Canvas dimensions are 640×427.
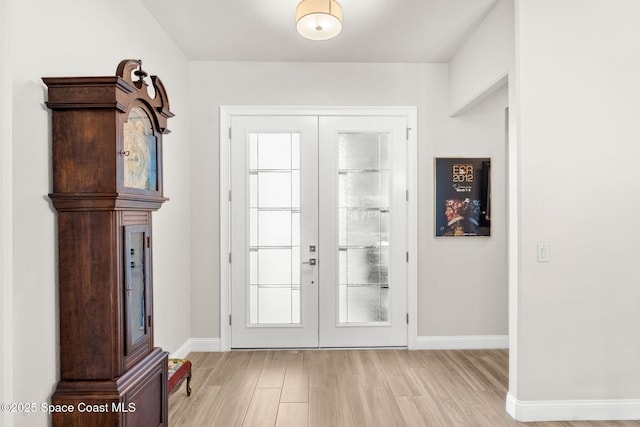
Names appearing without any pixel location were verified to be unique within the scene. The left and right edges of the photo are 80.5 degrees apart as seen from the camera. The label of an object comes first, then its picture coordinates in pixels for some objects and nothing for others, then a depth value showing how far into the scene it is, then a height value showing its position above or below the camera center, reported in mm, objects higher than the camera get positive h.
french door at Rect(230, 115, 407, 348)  3707 -76
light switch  2432 -258
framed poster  3746 +159
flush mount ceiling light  2207 +1148
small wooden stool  2482 -1101
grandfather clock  1576 -139
